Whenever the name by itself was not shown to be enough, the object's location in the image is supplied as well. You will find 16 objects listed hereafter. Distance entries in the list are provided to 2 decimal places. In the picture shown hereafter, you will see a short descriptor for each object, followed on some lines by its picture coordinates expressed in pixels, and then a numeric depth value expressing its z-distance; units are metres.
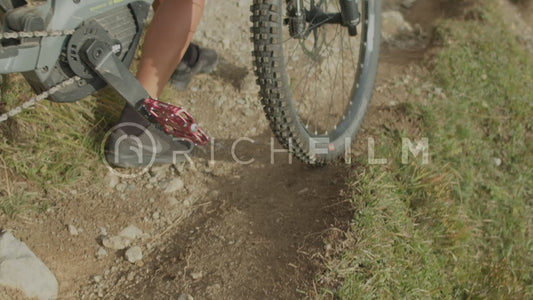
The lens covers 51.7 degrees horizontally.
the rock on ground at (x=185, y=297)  2.06
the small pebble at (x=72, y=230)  2.32
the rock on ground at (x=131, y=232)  2.37
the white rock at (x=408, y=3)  4.35
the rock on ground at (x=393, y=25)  3.98
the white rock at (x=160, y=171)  2.64
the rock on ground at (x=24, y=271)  2.01
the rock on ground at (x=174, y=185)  2.58
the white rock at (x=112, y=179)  2.54
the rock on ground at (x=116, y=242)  2.31
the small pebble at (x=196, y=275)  2.15
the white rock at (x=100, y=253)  2.28
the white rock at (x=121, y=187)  2.54
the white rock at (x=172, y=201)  2.53
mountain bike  1.85
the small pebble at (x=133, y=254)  2.27
